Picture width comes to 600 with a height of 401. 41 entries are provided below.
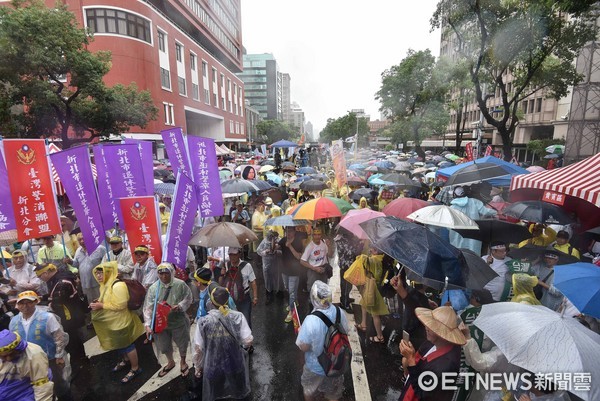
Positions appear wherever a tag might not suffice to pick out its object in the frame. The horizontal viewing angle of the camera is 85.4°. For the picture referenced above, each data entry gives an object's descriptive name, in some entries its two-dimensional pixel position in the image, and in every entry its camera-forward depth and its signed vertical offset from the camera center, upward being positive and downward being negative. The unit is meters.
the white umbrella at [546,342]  2.17 -1.44
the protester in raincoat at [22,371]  2.74 -1.96
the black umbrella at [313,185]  9.33 -1.24
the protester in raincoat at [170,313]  4.02 -2.11
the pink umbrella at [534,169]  11.02 -0.93
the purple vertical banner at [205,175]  5.98 -0.59
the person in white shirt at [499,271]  4.51 -1.82
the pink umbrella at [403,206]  6.23 -1.25
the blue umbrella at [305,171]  15.91 -1.39
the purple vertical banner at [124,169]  5.33 -0.44
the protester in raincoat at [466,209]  6.31 -1.41
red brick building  25.84 +8.56
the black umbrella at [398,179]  9.70 -1.12
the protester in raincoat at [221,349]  3.31 -2.10
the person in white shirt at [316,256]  5.36 -1.86
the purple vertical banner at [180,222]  4.73 -1.15
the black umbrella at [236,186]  8.09 -1.10
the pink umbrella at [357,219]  4.99 -1.23
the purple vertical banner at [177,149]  6.01 -0.11
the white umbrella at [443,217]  4.79 -1.15
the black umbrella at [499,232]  4.98 -1.40
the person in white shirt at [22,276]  4.52 -1.89
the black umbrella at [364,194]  9.66 -1.53
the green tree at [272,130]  79.18 +3.01
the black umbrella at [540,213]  5.65 -1.27
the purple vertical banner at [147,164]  5.75 -0.37
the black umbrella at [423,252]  3.51 -1.23
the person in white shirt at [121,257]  4.79 -1.71
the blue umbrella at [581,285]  2.86 -1.35
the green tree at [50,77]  13.69 +3.08
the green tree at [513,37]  12.91 +4.32
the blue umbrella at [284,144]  24.33 -0.13
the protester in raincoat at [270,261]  6.13 -2.32
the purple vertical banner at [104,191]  5.23 -0.77
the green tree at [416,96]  31.72 +4.61
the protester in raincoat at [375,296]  4.87 -2.26
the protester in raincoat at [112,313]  4.03 -2.10
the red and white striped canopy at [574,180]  4.47 -0.61
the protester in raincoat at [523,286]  3.81 -1.71
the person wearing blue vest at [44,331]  3.44 -1.98
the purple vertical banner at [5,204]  4.46 -0.82
